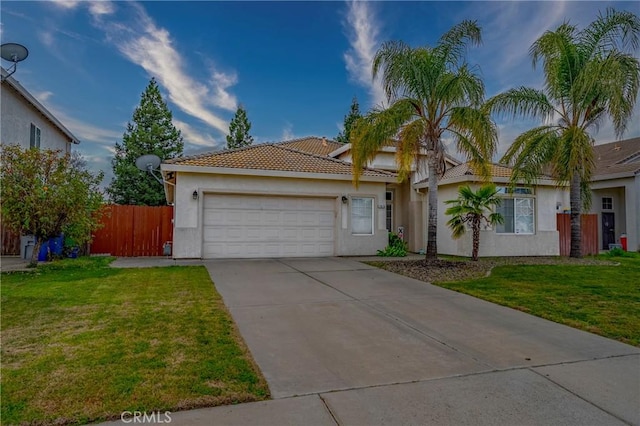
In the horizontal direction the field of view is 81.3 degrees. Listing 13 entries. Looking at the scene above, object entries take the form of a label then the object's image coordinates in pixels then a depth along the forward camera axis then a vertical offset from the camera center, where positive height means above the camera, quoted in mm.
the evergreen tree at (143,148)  28109 +6098
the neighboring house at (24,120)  14203 +4756
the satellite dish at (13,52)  12008 +5666
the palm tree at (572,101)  12297 +4663
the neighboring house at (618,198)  18391 +1957
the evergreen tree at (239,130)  34125 +9093
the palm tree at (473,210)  12672 +756
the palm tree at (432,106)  11180 +3889
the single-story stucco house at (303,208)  12969 +850
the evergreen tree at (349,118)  38344 +11770
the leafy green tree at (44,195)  10039 +867
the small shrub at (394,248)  14734 -688
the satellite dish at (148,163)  16797 +2957
